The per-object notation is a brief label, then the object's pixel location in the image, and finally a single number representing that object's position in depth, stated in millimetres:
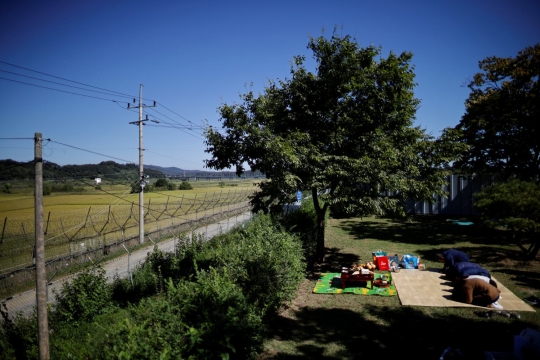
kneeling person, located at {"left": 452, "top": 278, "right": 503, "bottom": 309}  8086
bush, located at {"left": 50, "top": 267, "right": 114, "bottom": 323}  8453
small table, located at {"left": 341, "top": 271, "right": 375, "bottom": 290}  9992
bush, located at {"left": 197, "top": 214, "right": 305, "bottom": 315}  6926
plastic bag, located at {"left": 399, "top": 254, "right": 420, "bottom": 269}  11938
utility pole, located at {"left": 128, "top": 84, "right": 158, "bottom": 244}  21609
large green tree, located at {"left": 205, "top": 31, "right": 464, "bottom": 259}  10281
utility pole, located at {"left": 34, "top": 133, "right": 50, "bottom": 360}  6105
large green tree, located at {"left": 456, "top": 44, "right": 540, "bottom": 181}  16203
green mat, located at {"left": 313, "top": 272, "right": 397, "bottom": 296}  9627
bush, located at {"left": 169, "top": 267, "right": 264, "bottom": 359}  4375
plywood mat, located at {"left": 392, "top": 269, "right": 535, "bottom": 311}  8289
